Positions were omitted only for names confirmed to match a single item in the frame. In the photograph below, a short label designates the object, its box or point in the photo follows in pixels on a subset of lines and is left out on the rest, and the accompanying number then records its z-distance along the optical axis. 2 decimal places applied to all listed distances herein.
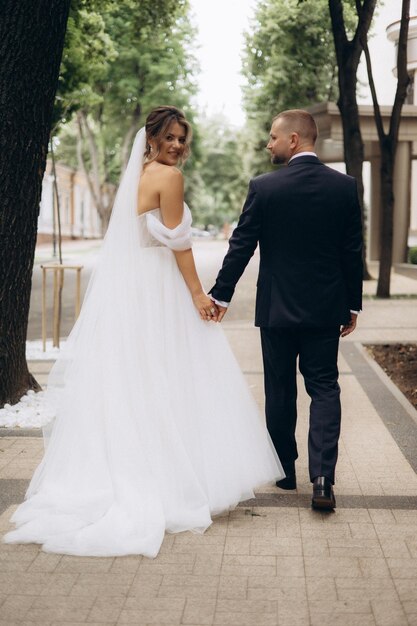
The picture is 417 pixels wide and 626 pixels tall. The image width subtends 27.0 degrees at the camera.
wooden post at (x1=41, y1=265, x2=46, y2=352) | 9.99
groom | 4.47
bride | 4.33
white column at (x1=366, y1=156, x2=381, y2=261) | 31.43
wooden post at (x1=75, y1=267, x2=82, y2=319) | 9.75
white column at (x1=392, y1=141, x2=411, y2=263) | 26.64
